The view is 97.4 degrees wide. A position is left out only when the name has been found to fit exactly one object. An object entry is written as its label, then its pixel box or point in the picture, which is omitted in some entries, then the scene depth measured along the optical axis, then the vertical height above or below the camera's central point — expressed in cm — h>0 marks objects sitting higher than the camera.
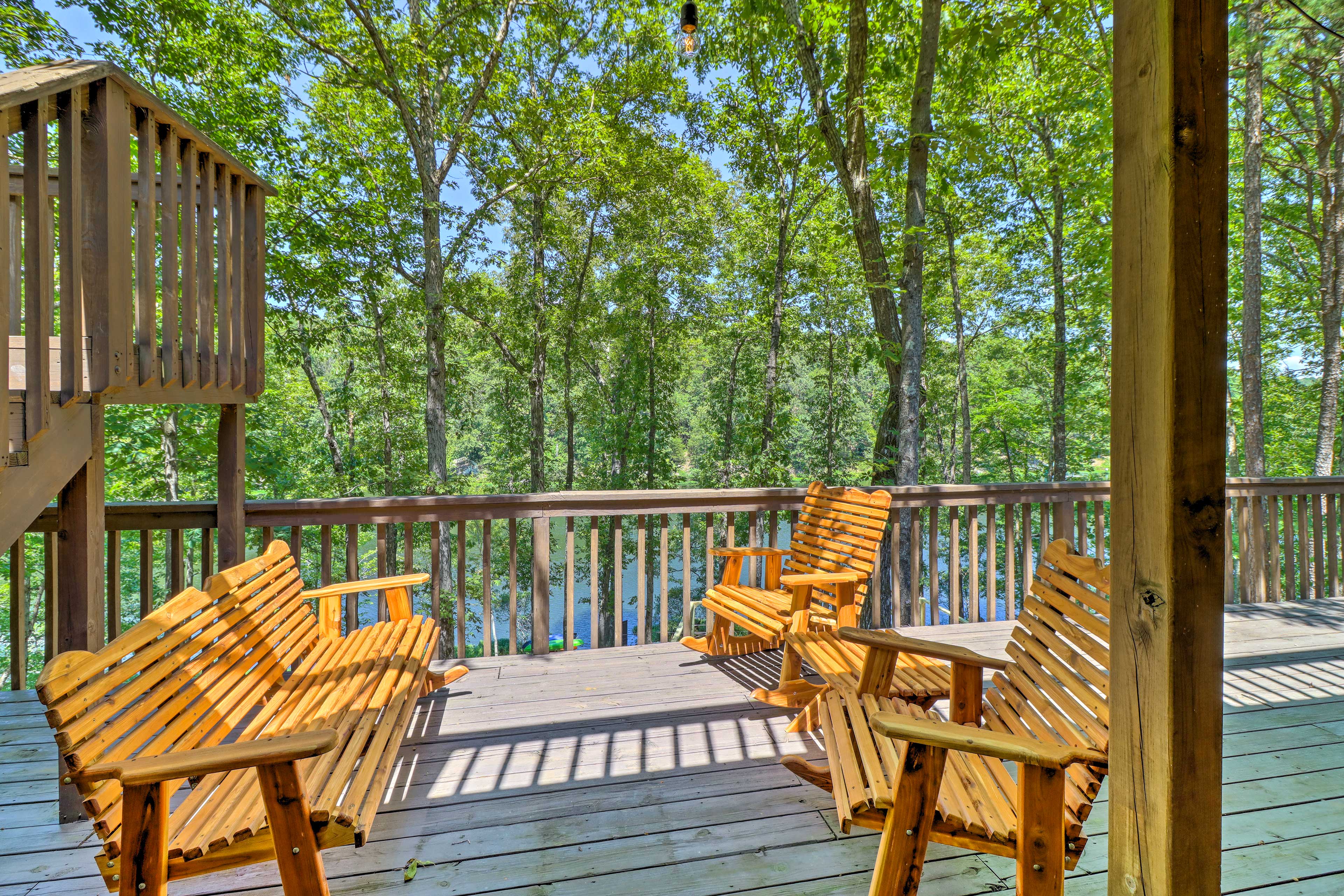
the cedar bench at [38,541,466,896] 111 -71
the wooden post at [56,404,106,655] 179 -34
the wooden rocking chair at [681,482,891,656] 262 -65
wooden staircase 147 +47
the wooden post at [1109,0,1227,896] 102 +4
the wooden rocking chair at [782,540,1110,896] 119 -75
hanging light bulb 338 +245
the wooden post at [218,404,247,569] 252 -16
